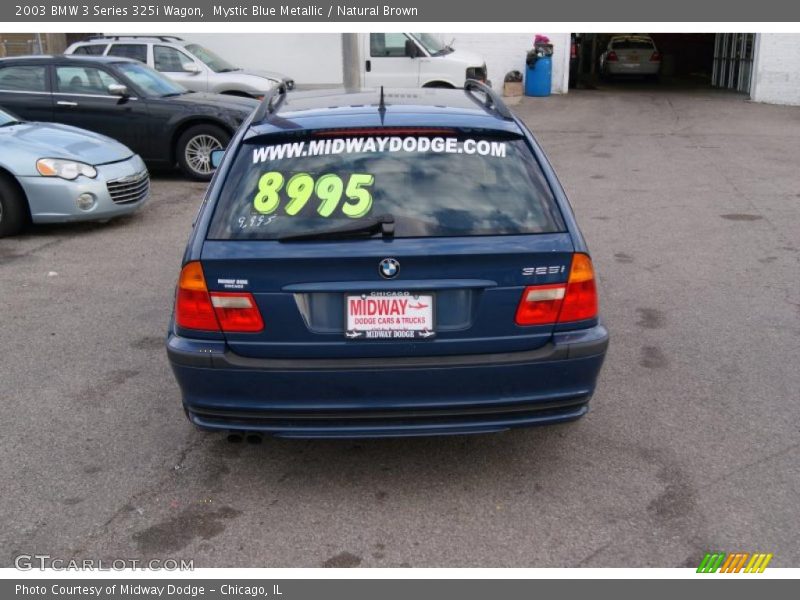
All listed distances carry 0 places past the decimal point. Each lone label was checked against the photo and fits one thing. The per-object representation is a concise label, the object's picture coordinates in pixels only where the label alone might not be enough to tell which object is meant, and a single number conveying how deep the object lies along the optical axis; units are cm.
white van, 1778
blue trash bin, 2229
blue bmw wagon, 360
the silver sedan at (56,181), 859
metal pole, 1389
